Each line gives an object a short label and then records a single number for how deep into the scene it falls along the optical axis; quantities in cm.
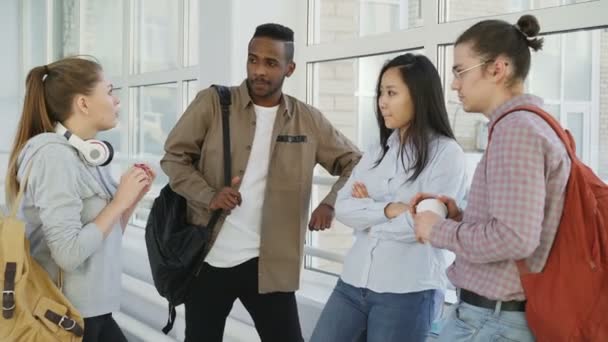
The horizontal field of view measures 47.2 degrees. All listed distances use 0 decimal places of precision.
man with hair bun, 126
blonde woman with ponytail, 184
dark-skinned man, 214
